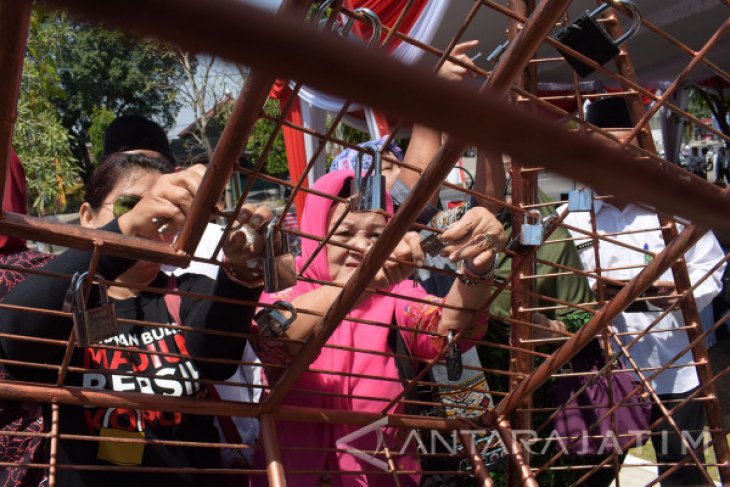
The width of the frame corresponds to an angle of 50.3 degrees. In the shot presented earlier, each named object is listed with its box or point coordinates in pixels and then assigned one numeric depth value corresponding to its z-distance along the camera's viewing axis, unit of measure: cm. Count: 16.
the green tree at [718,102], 1184
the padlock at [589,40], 122
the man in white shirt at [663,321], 289
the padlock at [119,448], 154
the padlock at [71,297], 113
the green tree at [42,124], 546
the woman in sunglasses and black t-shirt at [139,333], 122
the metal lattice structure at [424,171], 30
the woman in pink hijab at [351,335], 149
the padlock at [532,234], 139
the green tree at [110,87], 1641
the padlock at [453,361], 153
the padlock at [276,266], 117
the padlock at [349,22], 102
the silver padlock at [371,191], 113
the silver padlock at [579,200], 137
